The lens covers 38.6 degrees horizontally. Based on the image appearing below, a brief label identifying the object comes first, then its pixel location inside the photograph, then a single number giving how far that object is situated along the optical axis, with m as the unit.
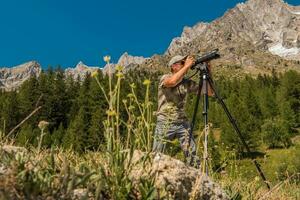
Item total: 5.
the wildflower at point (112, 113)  3.01
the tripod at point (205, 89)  5.75
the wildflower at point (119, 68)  3.20
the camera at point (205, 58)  6.30
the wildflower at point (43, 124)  3.15
